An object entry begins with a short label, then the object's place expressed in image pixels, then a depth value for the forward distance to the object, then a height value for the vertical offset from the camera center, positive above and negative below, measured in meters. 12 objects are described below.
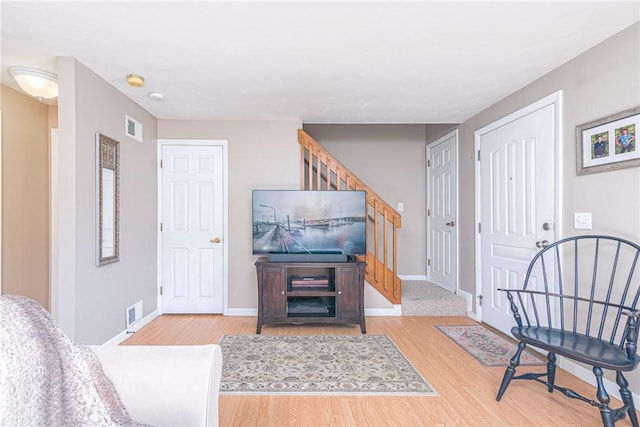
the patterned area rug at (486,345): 2.58 -1.17
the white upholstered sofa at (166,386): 1.15 -0.61
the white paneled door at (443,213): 4.03 +0.00
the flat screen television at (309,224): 3.35 -0.11
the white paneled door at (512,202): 2.58 +0.10
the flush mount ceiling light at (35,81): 2.45 +1.04
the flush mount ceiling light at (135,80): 2.55 +1.07
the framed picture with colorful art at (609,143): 1.90 +0.44
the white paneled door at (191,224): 3.71 -0.12
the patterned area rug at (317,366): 2.15 -1.16
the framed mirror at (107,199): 2.55 +0.13
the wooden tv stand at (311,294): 3.21 -0.81
